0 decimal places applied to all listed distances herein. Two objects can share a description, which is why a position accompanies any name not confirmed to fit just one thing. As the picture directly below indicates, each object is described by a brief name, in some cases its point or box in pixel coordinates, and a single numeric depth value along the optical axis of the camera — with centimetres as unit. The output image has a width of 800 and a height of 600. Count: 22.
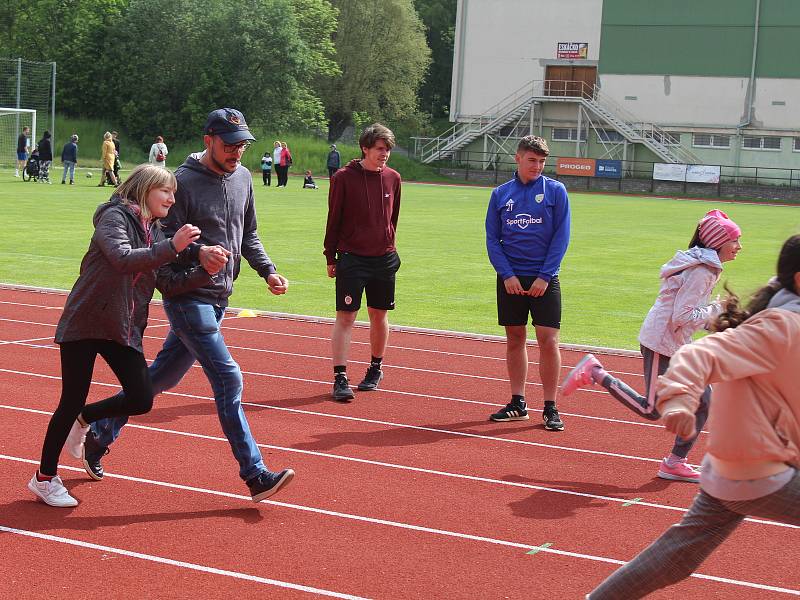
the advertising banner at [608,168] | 5778
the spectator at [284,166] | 4531
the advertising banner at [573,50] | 6625
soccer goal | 4499
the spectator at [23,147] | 4225
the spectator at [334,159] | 4938
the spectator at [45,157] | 3974
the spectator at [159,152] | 4103
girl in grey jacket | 579
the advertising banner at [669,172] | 5669
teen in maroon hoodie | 944
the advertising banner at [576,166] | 5841
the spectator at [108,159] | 3693
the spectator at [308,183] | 4528
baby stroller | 4040
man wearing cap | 623
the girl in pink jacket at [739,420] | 377
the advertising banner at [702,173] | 5600
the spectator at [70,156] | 4036
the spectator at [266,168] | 4597
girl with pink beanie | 690
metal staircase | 6300
